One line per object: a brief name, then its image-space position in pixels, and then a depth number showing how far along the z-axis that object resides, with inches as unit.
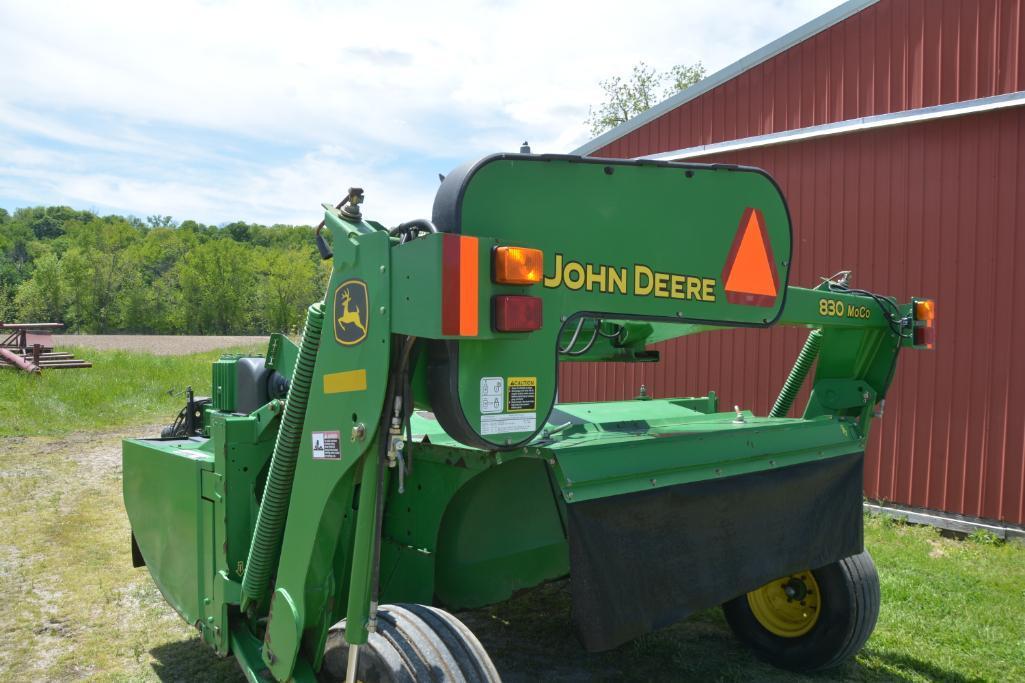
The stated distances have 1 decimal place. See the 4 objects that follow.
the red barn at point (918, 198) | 250.8
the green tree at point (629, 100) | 1304.1
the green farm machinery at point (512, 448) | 82.2
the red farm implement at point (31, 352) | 641.0
